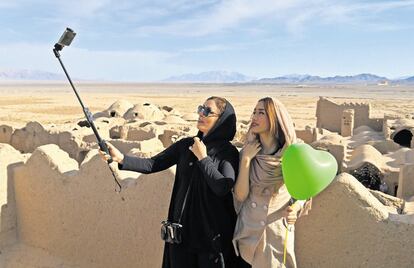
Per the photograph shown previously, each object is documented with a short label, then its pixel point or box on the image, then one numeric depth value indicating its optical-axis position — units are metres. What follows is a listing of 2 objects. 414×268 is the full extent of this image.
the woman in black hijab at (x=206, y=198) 2.74
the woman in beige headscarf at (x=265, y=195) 2.55
